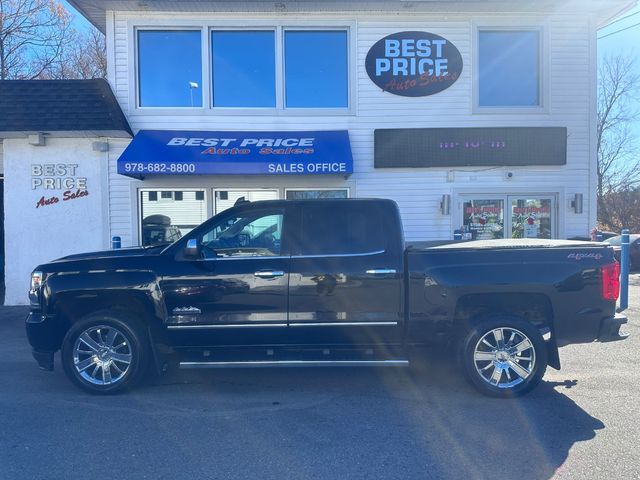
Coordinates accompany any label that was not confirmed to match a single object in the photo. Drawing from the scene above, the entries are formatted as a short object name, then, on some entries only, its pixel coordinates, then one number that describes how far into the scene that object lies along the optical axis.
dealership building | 10.30
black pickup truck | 5.02
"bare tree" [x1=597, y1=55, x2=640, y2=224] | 30.34
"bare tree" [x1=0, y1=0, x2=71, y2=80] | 22.09
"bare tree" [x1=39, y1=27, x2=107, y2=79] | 24.67
